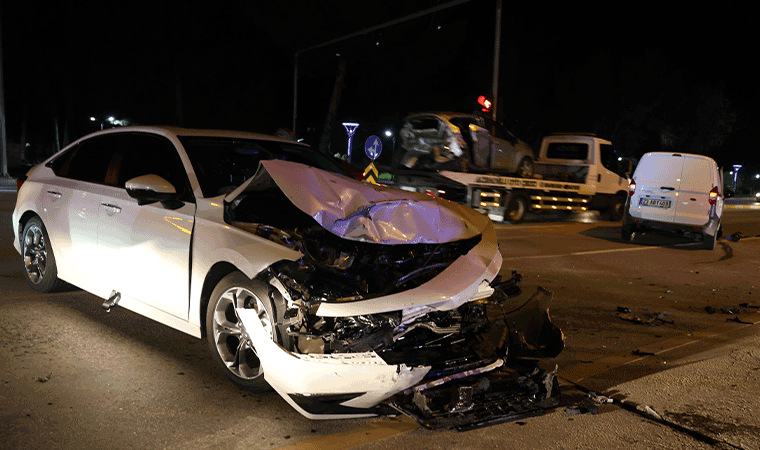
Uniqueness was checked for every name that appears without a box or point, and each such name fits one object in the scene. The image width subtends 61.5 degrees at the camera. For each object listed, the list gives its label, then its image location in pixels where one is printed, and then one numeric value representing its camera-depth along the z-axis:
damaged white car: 3.51
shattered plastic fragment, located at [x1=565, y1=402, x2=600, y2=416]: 3.99
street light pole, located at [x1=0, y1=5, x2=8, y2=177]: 25.79
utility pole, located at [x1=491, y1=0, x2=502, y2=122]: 18.89
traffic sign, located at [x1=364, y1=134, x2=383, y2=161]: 19.42
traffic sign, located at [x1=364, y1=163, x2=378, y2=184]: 15.27
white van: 12.73
